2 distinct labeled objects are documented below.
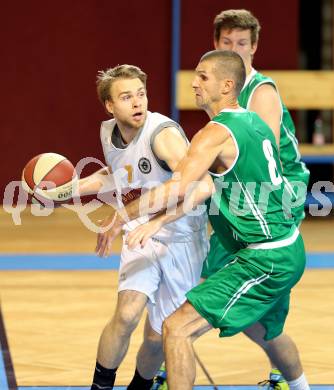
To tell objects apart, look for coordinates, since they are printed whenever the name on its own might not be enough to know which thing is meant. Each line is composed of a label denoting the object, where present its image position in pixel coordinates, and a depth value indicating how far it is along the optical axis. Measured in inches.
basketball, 371.6
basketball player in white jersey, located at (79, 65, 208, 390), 346.0
